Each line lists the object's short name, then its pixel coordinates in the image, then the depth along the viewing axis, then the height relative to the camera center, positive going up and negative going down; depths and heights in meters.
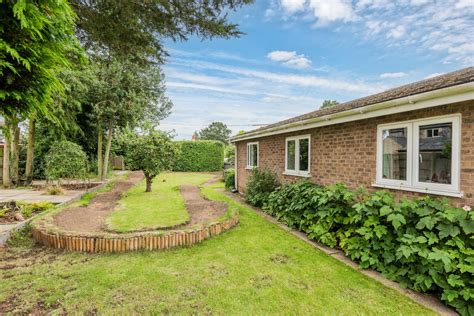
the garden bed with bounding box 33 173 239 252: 5.23 -1.70
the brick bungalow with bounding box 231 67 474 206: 4.07 +0.29
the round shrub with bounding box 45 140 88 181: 11.48 -0.32
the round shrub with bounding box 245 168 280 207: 9.95 -1.14
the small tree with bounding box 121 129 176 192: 11.69 +0.21
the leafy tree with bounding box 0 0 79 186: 2.10 +0.90
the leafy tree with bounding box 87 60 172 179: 14.42 +3.15
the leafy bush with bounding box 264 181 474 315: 3.44 -1.30
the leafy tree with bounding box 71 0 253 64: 5.05 +2.71
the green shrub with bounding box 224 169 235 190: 15.50 -1.48
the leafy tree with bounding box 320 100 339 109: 43.03 +9.03
